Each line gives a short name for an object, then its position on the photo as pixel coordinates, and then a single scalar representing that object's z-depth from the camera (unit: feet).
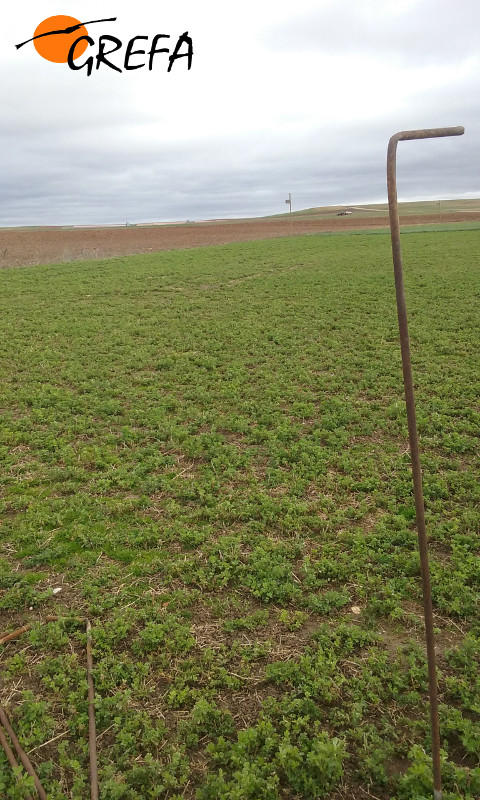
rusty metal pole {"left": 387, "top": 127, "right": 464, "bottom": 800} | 6.94
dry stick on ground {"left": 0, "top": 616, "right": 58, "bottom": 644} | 12.00
